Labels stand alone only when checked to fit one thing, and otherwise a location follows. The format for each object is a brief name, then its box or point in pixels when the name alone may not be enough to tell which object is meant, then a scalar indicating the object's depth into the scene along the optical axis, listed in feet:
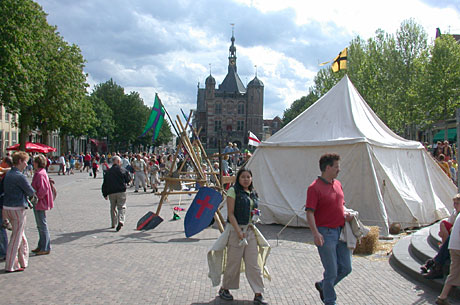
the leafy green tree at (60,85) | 120.57
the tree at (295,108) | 289.53
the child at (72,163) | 125.55
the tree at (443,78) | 119.14
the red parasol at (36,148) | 114.63
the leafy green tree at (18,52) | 82.17
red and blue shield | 27.32
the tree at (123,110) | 250.98
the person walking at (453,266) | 16.67
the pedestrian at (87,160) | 133.36
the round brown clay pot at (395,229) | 32.60
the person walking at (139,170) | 64.59
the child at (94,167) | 102.01
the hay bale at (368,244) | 26.40
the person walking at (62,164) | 120.71
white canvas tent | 33.47
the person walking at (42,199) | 24.23
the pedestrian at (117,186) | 33.12
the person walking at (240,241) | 16.98
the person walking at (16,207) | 21.06
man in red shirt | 14.82
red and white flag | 49.23
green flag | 34.88
